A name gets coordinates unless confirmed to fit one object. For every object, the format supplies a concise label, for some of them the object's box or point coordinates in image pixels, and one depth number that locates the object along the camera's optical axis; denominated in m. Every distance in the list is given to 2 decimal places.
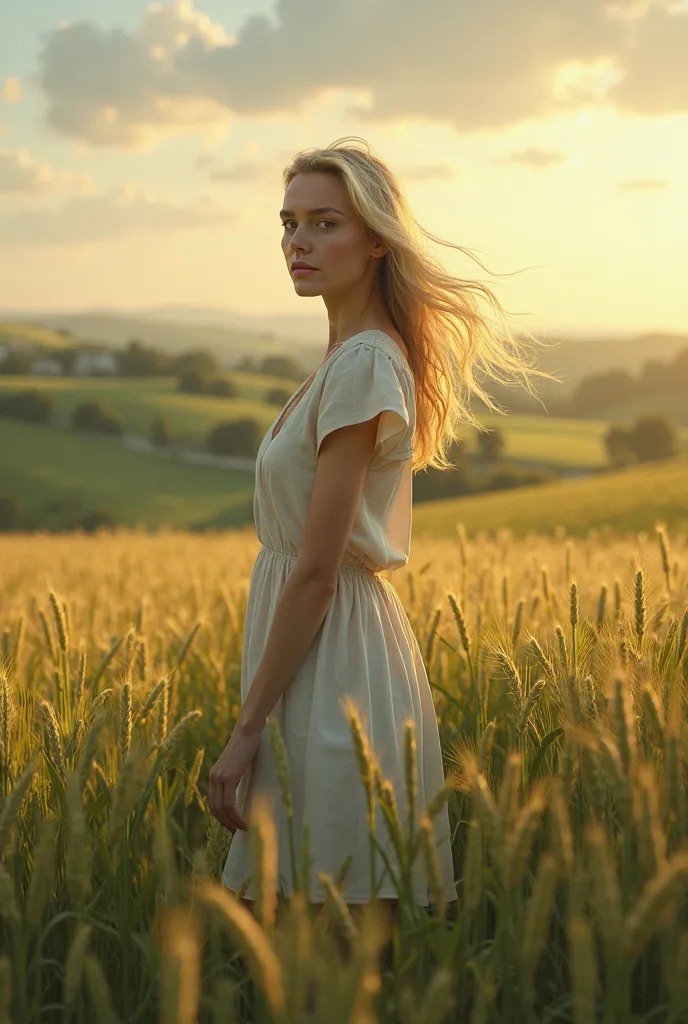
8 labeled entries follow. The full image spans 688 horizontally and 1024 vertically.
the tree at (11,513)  58.47
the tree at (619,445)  66.38
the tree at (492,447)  68.12
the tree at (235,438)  71.00
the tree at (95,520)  55.00
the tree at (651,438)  68.81
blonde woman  2.47
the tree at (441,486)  60.38
